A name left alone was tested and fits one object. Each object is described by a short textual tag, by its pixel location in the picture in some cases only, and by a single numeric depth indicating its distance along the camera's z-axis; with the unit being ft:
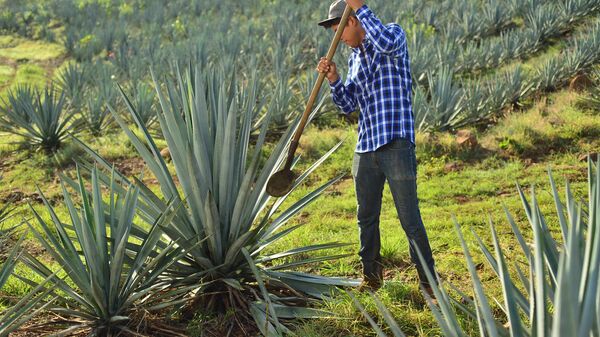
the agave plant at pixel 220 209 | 11.68
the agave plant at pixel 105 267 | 10.25
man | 11.82
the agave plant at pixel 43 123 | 27.86
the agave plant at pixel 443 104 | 26.86
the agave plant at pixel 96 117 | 30.78
